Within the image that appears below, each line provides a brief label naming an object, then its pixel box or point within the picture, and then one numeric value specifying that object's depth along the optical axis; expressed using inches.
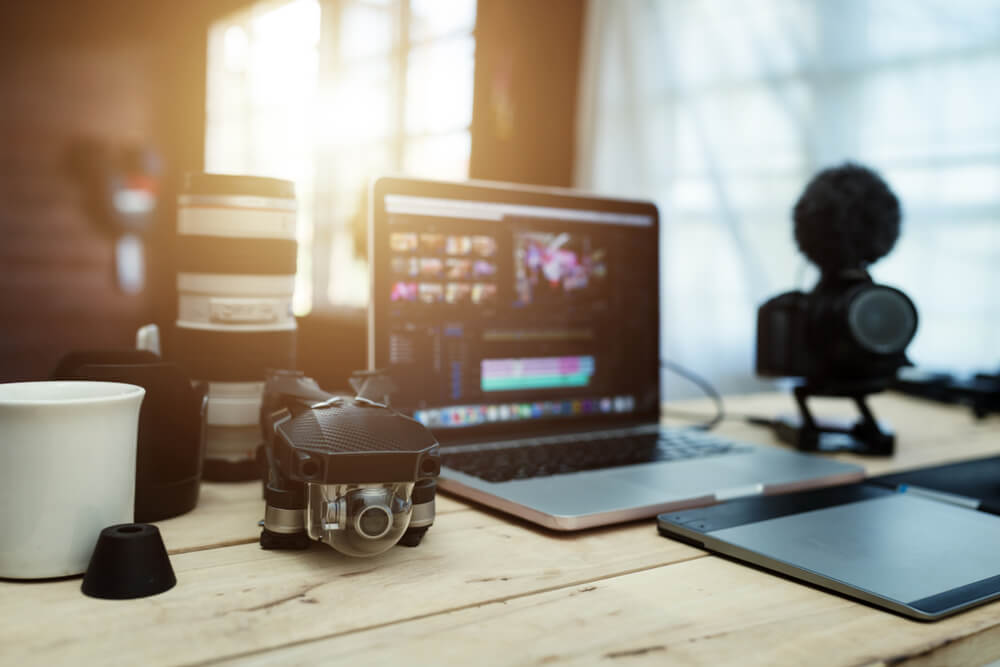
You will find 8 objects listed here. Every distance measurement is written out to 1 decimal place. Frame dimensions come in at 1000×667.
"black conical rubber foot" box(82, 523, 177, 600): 17.0
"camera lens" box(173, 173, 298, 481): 26.4
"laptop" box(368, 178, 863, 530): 28.8
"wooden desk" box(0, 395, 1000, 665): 15.2
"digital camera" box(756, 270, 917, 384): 34.5
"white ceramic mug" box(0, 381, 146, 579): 17.3
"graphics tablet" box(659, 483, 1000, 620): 18.3
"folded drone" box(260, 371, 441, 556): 18.3
